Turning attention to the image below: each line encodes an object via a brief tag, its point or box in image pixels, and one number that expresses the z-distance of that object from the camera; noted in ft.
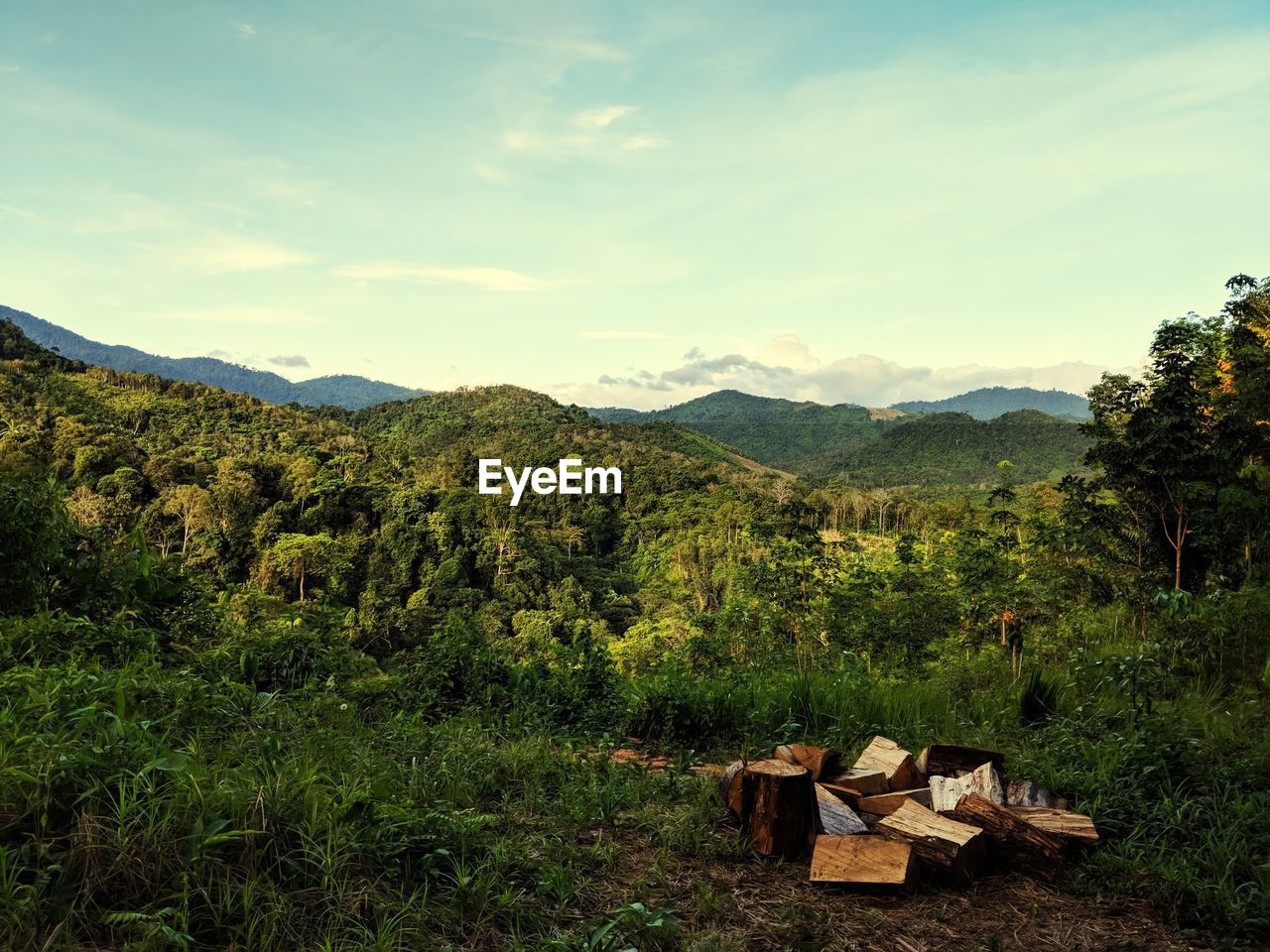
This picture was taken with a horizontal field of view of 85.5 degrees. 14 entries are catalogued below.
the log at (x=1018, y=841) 9.18
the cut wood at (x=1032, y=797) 10.35
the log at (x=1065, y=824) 9.41
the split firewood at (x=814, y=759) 11.21
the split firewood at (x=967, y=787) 10.37
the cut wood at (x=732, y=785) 10.33
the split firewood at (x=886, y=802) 10.38
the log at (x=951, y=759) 11.57
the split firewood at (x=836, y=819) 9.74
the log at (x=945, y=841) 8.90
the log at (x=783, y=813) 9.55
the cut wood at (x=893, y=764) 11.30
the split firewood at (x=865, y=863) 8.63
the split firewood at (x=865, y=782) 11.00
